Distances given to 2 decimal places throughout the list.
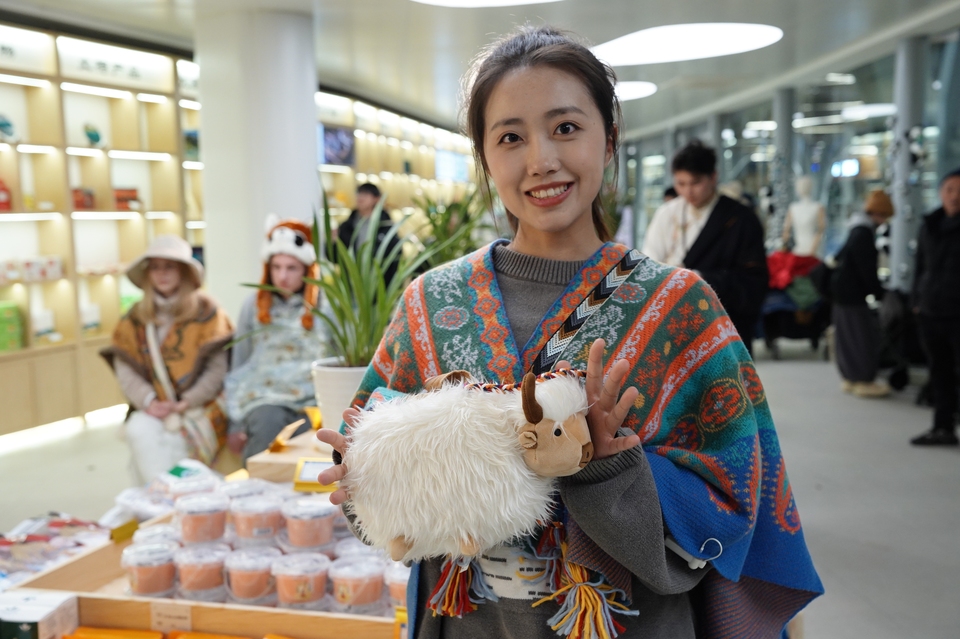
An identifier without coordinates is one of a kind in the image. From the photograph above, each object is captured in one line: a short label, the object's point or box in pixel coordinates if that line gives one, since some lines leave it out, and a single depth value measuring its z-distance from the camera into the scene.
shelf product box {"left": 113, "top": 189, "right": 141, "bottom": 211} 6.67
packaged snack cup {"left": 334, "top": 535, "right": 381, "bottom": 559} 1.97
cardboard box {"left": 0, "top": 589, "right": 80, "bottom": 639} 1.71
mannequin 8.99
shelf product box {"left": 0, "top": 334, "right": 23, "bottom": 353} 5.70
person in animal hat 3.50
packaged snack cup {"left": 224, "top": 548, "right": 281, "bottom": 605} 1.87
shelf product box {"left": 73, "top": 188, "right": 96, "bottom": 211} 6.27
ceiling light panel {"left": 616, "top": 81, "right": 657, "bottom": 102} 11.13
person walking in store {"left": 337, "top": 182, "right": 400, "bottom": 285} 6.87
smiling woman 0.95
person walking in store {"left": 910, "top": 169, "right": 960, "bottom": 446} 4.74
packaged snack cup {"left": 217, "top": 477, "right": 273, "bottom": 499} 2.11
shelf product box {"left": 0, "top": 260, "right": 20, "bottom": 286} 5.71
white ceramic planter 2.15
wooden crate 2.23
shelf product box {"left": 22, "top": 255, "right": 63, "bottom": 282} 5.89
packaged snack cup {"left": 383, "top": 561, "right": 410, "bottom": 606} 1.82
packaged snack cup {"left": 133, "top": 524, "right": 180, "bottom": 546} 2.03
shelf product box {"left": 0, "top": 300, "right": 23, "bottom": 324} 5.71
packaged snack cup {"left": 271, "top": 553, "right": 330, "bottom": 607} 1.84
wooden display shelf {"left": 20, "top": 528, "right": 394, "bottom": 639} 1.72
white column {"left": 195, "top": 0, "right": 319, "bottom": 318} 5.88
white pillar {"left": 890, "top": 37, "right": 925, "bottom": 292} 7.16
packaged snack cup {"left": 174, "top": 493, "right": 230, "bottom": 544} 2.00
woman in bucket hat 3.61
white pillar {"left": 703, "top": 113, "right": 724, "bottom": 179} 13.62
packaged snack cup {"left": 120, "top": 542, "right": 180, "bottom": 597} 1.89
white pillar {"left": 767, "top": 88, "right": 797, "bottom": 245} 10.51
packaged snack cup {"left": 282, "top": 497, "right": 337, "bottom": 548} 1.98
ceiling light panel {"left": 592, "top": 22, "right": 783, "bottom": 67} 7.62
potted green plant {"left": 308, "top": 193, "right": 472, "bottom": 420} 2.18
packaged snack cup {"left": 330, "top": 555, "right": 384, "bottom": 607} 1.83
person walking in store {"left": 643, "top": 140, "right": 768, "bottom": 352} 3.40
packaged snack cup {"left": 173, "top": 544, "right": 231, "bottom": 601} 1.89
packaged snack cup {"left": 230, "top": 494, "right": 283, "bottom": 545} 2.00
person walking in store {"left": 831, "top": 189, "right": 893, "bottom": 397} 6.22
